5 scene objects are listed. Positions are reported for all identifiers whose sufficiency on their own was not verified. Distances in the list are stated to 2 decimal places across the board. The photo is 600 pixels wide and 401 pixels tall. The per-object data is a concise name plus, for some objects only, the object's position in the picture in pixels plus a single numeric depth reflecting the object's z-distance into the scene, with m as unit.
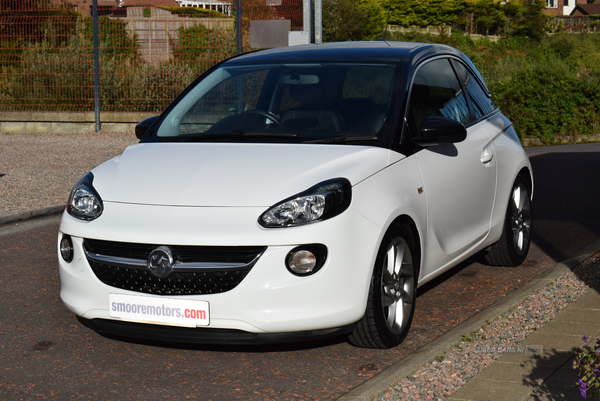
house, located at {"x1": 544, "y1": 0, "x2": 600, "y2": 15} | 120.73
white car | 3.89
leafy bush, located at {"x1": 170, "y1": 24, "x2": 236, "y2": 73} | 17.33
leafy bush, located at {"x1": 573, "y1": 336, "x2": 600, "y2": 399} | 3.09
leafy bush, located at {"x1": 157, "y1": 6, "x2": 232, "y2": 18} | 17.36
